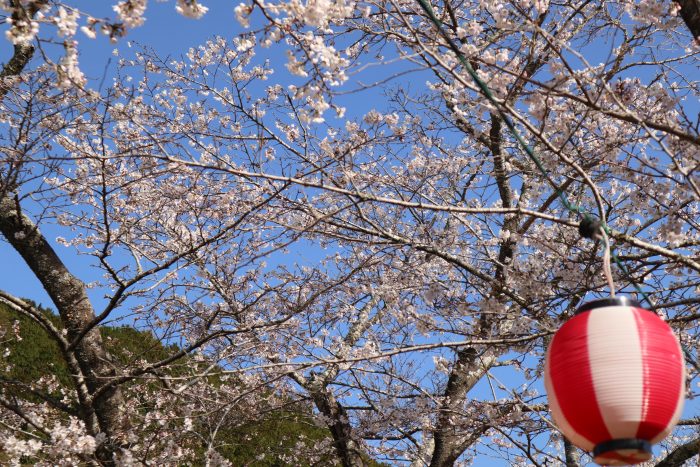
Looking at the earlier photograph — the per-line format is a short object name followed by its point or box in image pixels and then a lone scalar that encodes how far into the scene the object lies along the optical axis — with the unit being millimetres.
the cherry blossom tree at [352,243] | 3131
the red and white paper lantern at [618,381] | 2035
